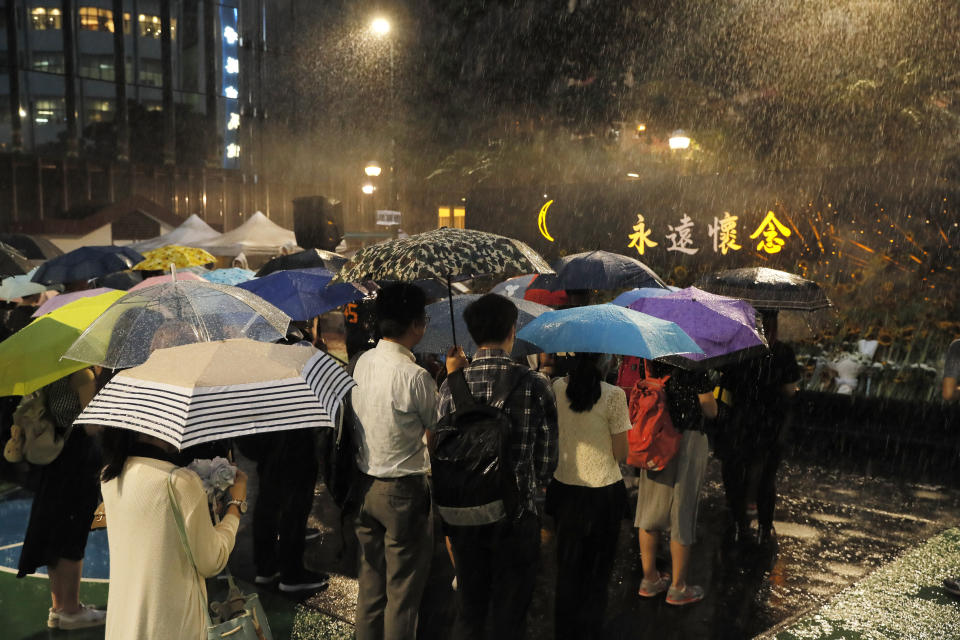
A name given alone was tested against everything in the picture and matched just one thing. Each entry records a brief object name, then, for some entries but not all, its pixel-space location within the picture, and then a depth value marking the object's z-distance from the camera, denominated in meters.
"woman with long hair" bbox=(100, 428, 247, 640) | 2.87
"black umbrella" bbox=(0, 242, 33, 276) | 8.21
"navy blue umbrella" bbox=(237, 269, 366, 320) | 6.00
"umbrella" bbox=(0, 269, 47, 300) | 7.78
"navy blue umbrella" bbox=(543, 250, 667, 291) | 7.22
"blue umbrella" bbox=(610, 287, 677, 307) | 5.89
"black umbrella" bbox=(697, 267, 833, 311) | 6.40
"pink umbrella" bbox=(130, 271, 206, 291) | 6.08
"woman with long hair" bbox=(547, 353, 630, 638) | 4.24
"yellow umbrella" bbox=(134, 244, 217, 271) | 9.43
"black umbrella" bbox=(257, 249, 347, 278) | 7.39
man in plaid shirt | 3.78
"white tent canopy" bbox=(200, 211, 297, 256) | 17.64
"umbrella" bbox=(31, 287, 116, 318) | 5.52
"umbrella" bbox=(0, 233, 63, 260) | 16.97
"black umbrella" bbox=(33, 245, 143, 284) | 8.26
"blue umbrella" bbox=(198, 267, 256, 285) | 8.32
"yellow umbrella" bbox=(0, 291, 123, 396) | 3.88
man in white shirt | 4.02
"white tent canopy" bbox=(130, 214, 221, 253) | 18.66
